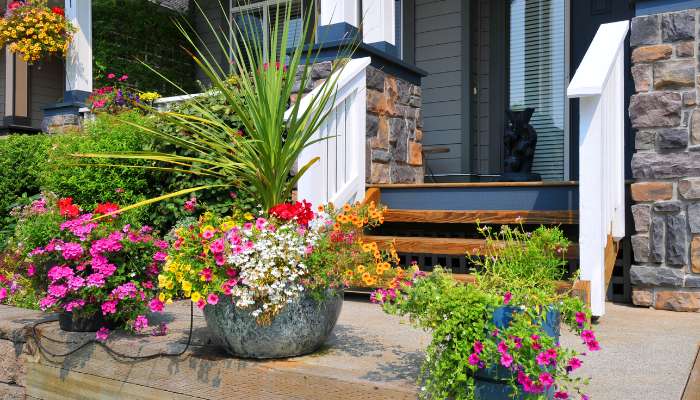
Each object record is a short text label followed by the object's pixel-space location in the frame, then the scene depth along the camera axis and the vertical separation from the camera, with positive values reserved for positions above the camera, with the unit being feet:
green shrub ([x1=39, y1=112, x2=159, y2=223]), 14.42 +0.92
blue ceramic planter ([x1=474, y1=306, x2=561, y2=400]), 5.75 -1.44
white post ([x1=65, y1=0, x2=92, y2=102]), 20.94 +5.24
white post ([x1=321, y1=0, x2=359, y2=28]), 14.34 +4.59
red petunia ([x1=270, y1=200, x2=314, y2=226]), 7.68 +0.03
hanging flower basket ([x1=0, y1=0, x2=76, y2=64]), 20.67 +6.06
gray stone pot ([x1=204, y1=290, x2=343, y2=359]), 7.26 -1.29
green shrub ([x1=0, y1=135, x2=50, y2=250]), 18.30 +1.37
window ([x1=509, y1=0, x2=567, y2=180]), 19.62 +4.46
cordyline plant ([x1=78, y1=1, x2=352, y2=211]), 7.88 +1.04
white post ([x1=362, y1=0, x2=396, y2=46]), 15.24 +4.63
